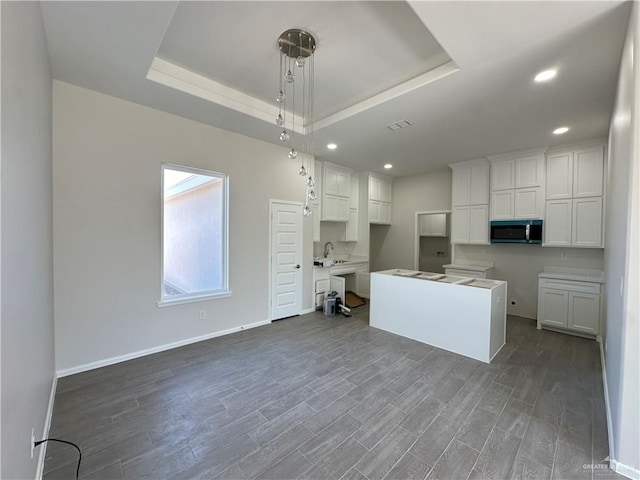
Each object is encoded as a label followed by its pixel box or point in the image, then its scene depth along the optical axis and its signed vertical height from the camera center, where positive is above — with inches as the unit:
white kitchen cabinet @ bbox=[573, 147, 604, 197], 158.4 +40.9
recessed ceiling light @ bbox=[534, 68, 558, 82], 96.3 +60.9
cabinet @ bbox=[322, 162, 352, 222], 219.3 +37.6
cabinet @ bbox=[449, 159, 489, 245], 201.3 +27.6
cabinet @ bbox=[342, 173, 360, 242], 248.7 +19.1
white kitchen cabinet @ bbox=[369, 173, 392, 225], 250.8 +36.7
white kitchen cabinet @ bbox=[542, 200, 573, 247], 168.7 +9.8
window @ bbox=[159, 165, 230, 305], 142.3 +0.0
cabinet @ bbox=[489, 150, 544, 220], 178.1 +36.8
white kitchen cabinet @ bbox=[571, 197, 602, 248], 158.2 +9.7
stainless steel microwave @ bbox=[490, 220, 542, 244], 176.9 +4.7
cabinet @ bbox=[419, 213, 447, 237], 265.7 +12.4
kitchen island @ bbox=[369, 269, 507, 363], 126.2 -39.0
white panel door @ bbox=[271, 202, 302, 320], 179.9 -17.0
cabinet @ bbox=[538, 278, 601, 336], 152.0 -40.2
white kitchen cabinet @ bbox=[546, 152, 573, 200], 168.4 +40.9
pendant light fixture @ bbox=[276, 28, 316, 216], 94.1 +69.0
